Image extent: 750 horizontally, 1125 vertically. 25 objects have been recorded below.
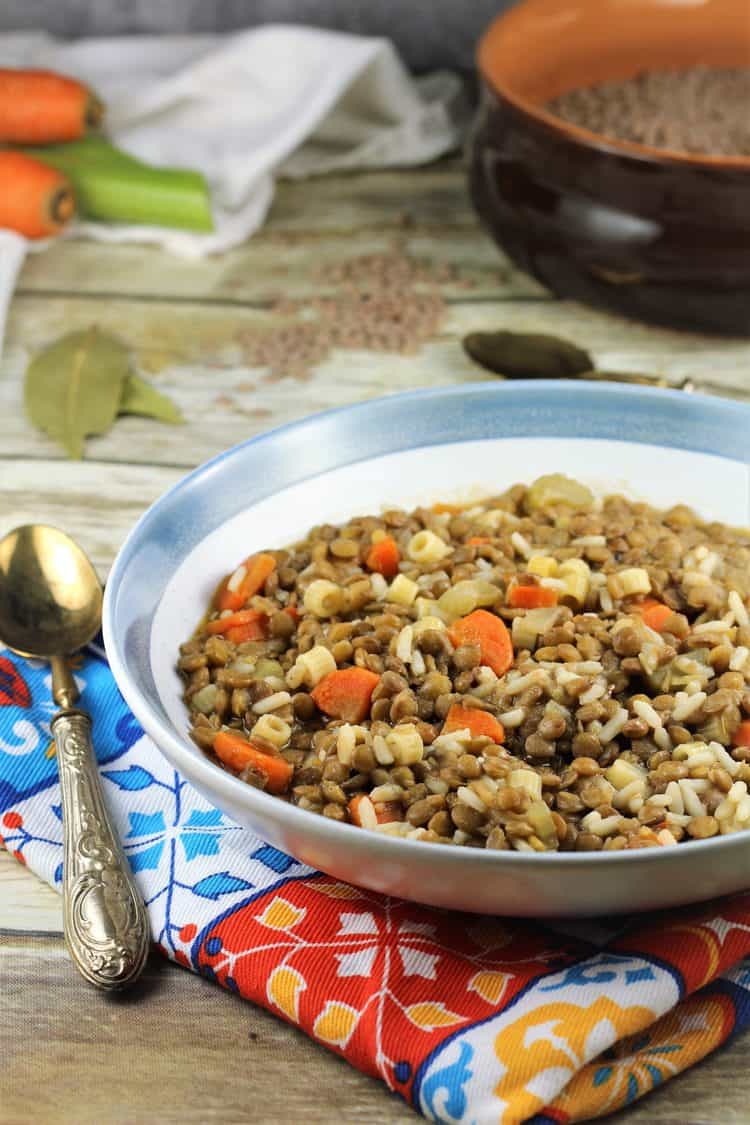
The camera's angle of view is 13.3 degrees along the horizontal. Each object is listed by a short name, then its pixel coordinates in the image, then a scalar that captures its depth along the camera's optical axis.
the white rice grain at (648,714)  0.89
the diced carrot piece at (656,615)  0.93
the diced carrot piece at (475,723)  0.88
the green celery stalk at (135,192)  1.27
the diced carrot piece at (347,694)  0.90
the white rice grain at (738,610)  0.93
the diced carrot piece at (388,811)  0.87
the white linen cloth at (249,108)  1.30
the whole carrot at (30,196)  1.24
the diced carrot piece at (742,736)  0.89
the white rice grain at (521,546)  0.96
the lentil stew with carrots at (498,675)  0.87
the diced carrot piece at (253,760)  0.89
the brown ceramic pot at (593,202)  1.10
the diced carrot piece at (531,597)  0.93
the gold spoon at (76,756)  0.86
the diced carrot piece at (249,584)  0.96
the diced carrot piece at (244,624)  0.94
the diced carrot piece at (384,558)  0.96
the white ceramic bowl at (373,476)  0.91
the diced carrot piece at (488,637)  0.91
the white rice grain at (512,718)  0.89
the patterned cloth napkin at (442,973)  0.83
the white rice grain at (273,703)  0.91
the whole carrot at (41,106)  1.27
